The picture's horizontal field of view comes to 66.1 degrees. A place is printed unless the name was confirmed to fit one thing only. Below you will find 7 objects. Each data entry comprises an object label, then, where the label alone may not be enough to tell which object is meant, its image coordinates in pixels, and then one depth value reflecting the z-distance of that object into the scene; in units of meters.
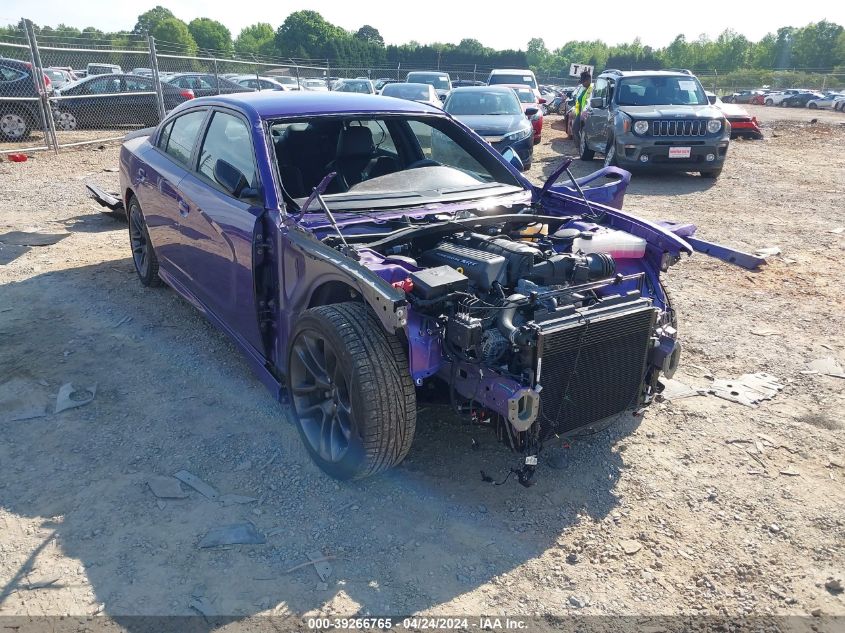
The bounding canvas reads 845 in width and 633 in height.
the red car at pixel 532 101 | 13.91
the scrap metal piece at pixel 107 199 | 7.67
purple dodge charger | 2.84
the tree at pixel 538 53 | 136.31
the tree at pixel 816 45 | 80.94
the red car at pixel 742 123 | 16.31
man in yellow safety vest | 14.55
